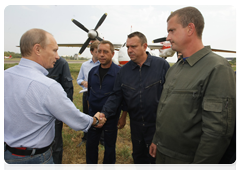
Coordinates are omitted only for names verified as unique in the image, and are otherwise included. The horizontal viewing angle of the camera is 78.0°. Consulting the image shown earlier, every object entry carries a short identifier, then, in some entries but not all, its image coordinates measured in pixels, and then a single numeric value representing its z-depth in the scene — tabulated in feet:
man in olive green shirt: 4.19
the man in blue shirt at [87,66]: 15.96
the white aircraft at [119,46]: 37.91
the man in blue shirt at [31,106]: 4.91
